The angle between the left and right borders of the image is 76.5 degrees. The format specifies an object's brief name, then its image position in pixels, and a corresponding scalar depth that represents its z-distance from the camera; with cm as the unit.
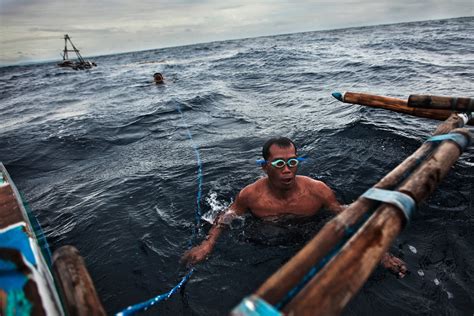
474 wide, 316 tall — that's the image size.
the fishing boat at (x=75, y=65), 5265
